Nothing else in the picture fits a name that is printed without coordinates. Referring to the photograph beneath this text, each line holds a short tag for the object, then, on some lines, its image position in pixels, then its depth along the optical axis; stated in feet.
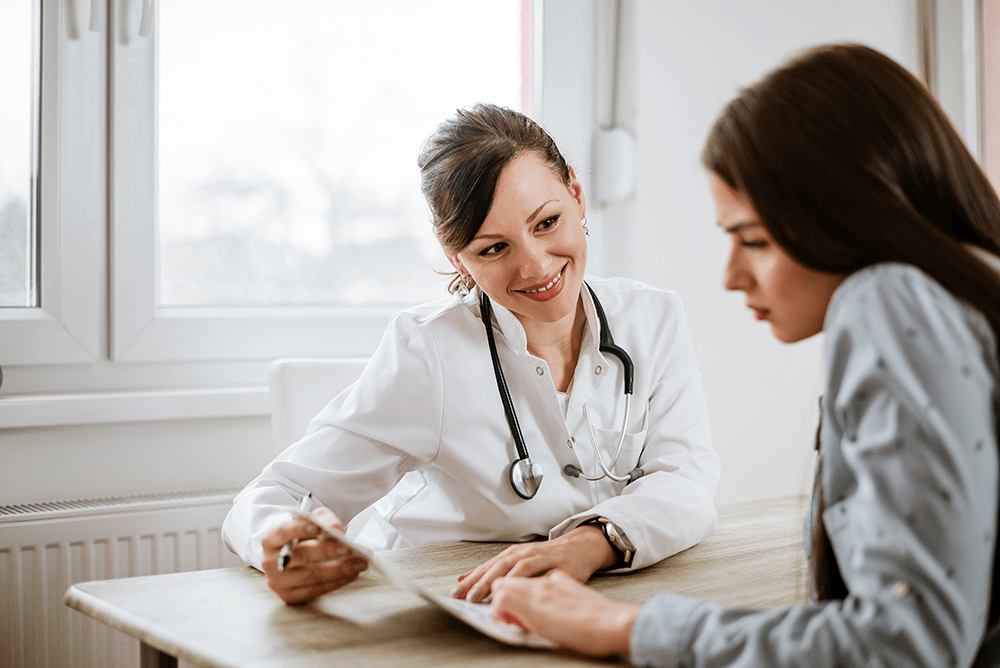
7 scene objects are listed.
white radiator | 5.11
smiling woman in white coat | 4.25
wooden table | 2.58
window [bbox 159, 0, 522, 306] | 6.24
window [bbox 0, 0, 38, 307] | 5.62
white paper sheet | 2.50
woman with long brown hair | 1.90
